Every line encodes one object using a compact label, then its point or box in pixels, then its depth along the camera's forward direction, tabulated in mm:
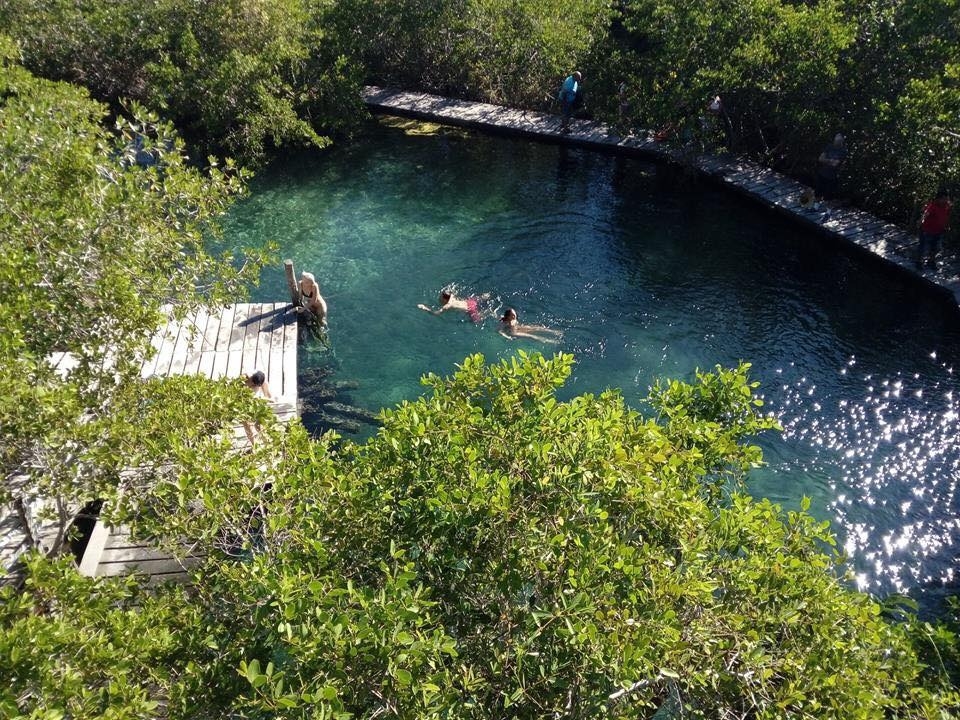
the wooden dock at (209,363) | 10836
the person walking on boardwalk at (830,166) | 20219
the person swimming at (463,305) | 17453
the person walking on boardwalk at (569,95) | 25862
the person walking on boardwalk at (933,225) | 16469
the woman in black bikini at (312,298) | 16078
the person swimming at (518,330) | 16797
